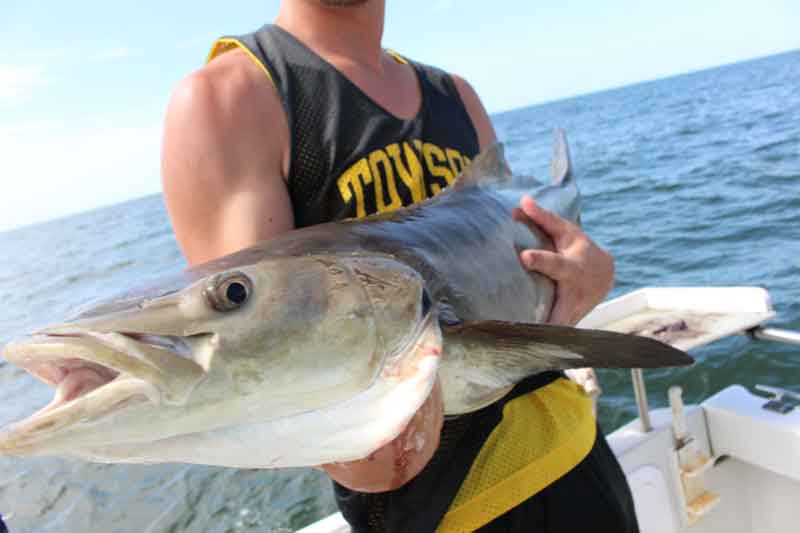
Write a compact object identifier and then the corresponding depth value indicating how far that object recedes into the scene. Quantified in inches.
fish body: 34.4
